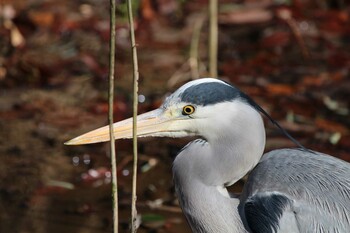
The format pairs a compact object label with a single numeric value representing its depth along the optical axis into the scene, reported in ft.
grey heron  26.78
